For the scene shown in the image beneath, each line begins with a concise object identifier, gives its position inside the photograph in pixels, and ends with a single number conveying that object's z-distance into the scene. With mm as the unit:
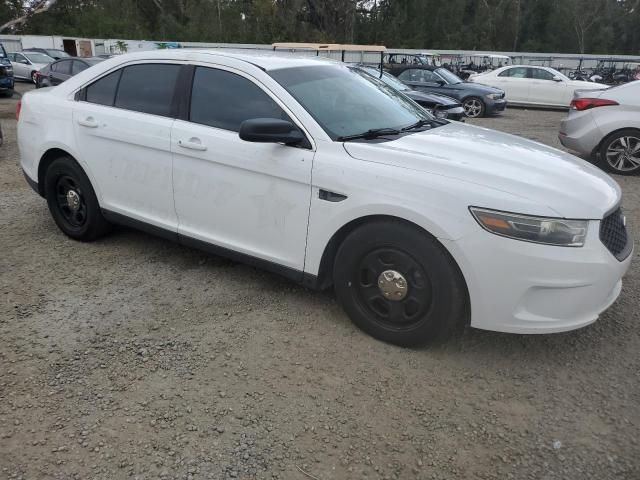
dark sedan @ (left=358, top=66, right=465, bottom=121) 11781
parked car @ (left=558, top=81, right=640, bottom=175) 7777
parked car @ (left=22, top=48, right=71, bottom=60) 23594
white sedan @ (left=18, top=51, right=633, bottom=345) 2791
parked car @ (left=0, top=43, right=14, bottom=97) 15578
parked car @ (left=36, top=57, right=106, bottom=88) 15227
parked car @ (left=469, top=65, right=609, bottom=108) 17266
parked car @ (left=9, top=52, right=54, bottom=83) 21406
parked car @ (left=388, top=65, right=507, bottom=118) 14969
